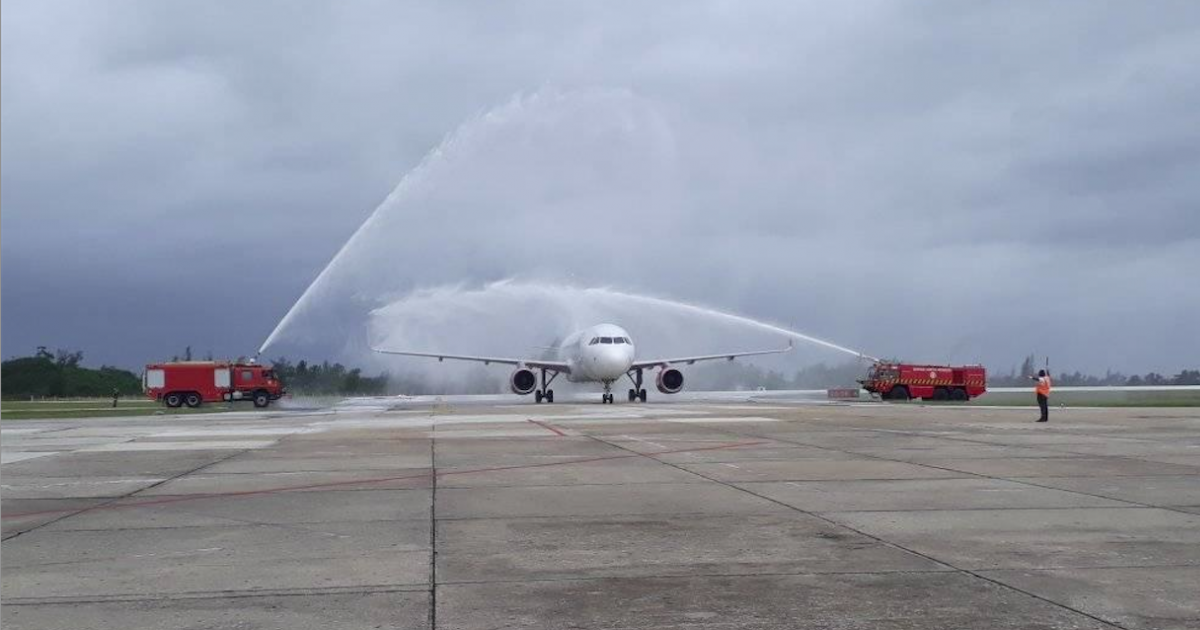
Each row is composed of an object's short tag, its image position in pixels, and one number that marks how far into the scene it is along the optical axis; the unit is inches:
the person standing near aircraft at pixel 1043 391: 1200.2
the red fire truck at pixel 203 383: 2267.5
